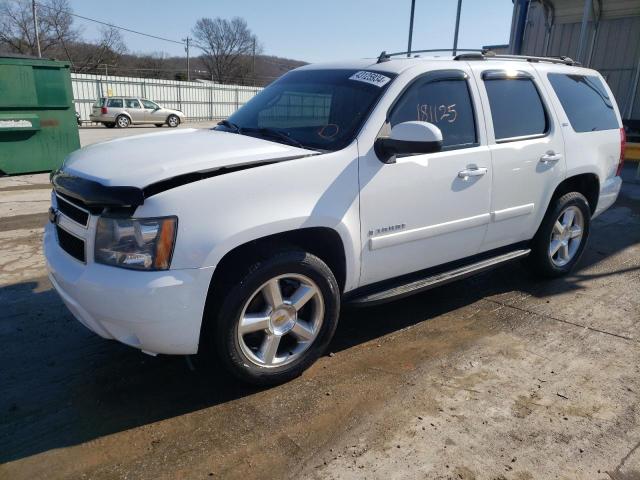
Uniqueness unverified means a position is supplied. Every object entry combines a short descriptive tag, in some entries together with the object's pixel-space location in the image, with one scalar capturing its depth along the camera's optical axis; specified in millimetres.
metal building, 11459
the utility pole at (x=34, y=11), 38469
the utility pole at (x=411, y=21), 9547
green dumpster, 9250
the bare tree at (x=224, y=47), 86562
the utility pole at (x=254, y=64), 77125
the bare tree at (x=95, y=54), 55856
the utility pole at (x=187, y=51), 61050
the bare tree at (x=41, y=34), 51438
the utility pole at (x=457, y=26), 9828
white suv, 2516
